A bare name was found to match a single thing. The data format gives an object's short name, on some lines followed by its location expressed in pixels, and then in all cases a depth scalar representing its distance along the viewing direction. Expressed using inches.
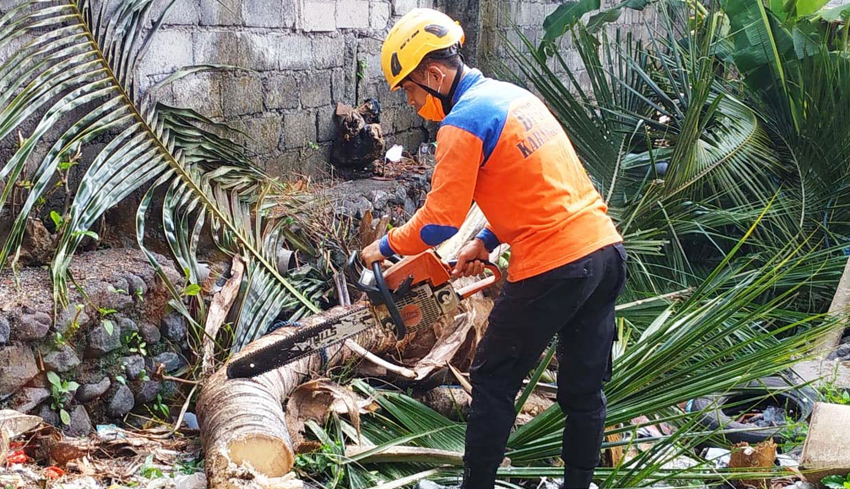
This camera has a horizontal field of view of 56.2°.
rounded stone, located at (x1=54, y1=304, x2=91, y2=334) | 114.0
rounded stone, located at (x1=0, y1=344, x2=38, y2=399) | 107.6
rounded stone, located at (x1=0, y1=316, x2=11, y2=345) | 106.7
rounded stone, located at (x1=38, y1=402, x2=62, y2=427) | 113.3
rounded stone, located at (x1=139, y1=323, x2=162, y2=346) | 128.3
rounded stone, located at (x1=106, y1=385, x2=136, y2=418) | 123.7
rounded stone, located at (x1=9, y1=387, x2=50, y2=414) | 110.2
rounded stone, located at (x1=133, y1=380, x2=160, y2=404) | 128.1
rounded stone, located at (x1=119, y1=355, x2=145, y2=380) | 125.5
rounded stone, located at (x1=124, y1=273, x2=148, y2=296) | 125.5
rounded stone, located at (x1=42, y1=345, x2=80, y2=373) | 113.8
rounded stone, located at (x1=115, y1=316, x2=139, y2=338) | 123.8
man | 97.3
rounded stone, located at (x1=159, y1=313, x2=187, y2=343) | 132.3
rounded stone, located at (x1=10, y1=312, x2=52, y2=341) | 108.9
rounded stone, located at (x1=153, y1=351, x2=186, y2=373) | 131.9
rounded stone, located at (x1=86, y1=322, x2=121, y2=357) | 119.6
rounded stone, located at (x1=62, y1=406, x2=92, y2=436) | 116.6
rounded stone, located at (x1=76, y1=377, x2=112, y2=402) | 119.5
